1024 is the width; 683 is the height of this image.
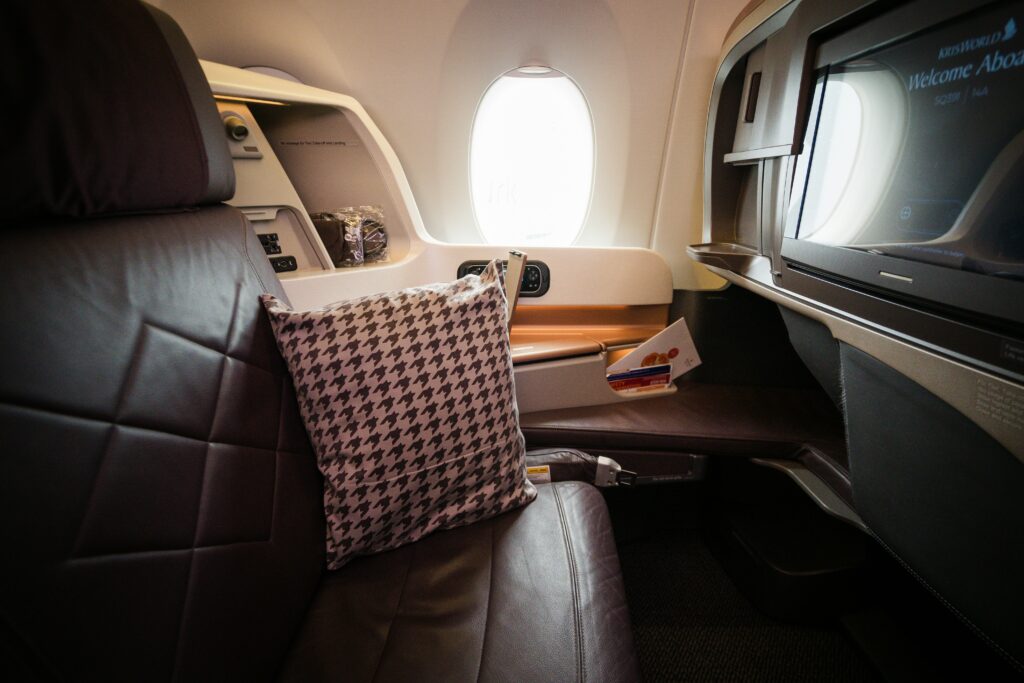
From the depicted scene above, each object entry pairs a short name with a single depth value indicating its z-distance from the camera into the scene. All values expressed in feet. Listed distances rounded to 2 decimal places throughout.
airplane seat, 1.64
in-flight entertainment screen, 1.92
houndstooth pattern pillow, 2.72
